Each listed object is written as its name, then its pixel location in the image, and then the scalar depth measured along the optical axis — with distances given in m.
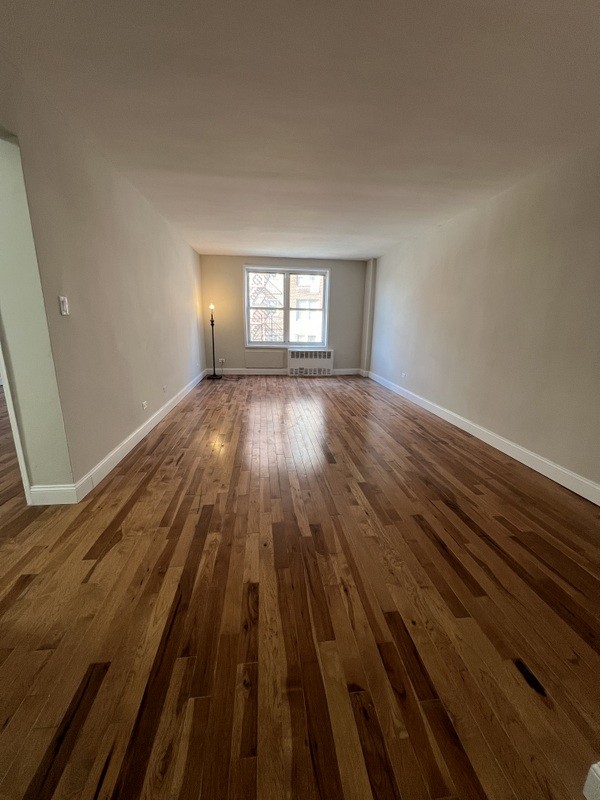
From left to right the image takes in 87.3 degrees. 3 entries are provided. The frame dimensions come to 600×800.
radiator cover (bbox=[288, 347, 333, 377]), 6.79
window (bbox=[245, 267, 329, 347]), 6.65
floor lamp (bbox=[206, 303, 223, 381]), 6.25
